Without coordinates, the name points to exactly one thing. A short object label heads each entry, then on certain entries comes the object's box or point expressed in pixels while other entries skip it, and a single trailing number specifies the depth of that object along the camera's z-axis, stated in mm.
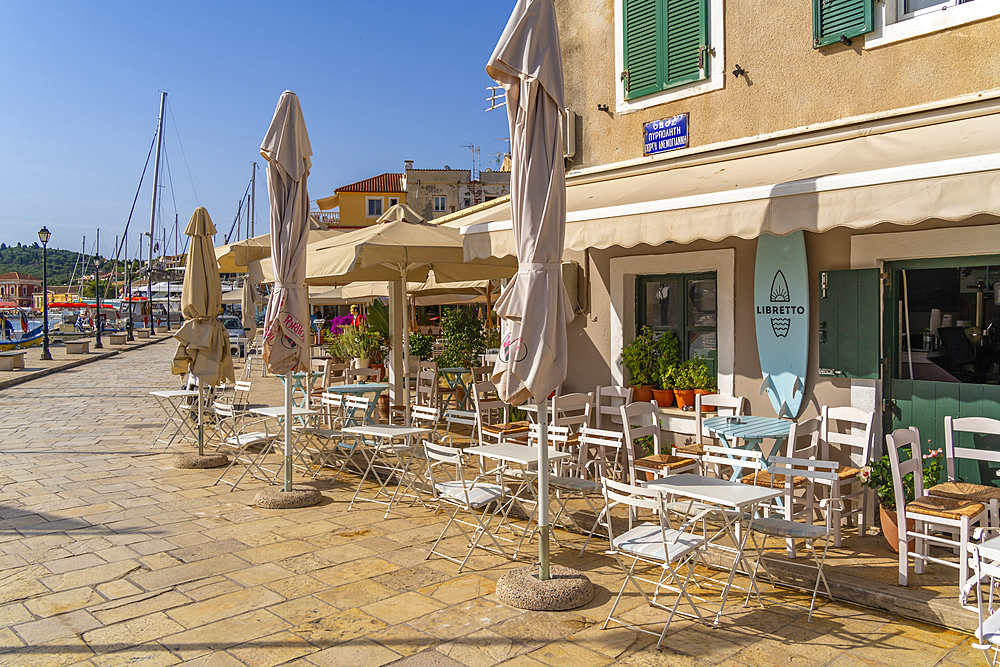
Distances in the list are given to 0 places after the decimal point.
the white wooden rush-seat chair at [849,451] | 5402
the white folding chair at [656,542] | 3990
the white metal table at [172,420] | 9391
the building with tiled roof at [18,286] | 143750
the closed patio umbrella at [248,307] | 20188
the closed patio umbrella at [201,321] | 8844
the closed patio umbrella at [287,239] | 6754
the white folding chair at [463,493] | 5184
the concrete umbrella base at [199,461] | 8734
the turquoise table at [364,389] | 8701
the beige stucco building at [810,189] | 4953
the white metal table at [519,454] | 5080
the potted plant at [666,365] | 7613
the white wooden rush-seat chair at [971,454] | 4672
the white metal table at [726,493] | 4047
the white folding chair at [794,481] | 5125
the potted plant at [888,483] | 5055
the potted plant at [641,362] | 7941
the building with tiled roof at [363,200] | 61531
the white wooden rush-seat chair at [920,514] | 4188
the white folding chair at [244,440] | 7789
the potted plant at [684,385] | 7395
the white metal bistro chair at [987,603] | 2969
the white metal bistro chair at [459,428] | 7017
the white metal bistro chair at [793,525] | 4309
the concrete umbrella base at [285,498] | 6777
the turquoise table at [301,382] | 9633
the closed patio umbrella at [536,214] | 4348
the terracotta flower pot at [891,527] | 4984
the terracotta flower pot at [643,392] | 7777
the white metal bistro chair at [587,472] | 5680
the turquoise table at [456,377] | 10403
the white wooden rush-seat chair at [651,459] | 5645
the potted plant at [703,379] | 7355
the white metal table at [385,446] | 6438
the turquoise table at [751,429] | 5698
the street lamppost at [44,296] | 25686
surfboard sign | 6473
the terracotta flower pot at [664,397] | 7597
